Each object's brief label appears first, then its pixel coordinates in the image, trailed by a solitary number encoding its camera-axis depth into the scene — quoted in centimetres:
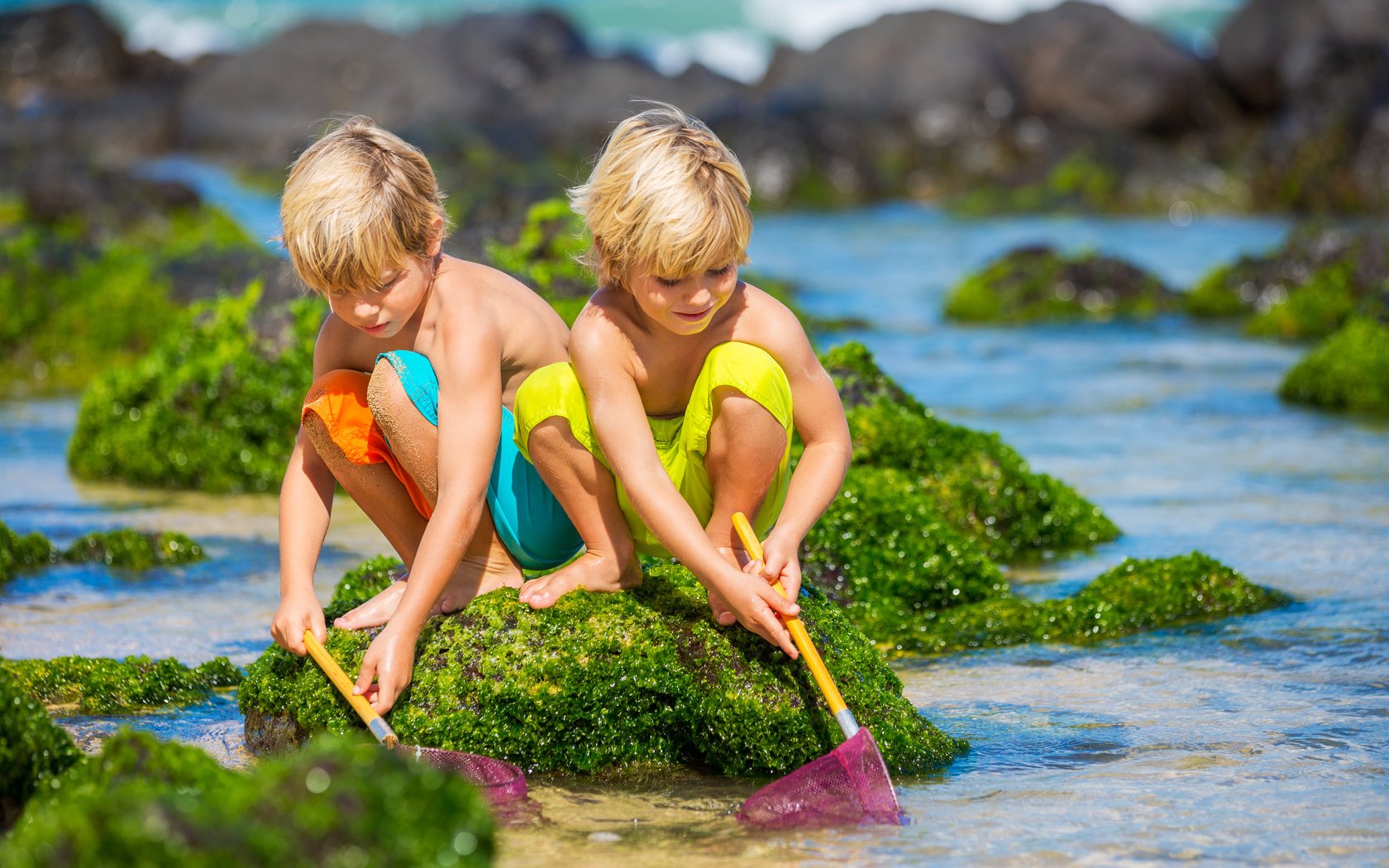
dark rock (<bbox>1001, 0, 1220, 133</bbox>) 2366
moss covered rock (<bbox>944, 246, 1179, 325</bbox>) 1262
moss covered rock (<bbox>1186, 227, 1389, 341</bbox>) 1129
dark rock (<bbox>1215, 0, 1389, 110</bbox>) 2402
